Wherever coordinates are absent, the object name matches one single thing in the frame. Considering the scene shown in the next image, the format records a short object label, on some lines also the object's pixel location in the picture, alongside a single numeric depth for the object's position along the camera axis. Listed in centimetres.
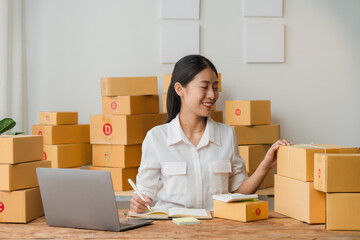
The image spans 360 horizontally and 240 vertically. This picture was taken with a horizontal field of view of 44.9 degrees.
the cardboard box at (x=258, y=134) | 303
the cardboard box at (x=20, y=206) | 162
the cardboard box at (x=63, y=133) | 301
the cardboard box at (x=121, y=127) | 291
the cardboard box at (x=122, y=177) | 294
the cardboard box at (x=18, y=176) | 166
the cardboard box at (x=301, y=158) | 153
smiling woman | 207
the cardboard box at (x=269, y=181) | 306
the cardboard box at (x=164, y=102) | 312
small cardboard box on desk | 154
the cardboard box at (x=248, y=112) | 301
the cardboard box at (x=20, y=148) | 166
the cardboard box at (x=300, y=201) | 151
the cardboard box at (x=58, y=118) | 304
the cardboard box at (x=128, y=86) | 296
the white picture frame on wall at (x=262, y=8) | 339
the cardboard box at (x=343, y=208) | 143
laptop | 141
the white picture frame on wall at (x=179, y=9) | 333
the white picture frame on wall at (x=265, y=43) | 341
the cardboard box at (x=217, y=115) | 312
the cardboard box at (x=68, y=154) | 299
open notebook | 162
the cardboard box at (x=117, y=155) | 294
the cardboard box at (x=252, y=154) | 300
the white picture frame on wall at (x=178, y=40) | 334
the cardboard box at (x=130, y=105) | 292
